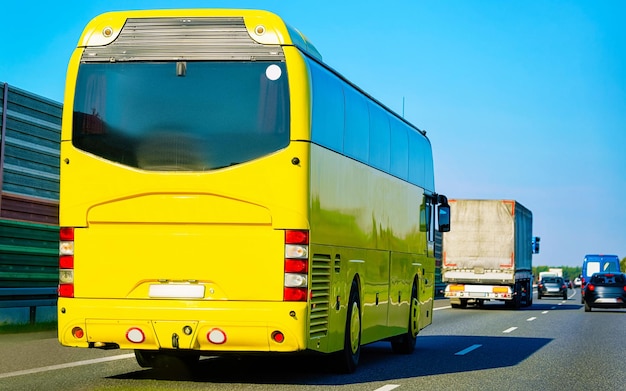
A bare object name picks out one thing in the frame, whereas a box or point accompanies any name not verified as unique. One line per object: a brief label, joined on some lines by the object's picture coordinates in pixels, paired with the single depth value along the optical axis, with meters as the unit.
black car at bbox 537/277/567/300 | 60.91
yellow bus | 10.20
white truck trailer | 36.72
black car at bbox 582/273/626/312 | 38.66
